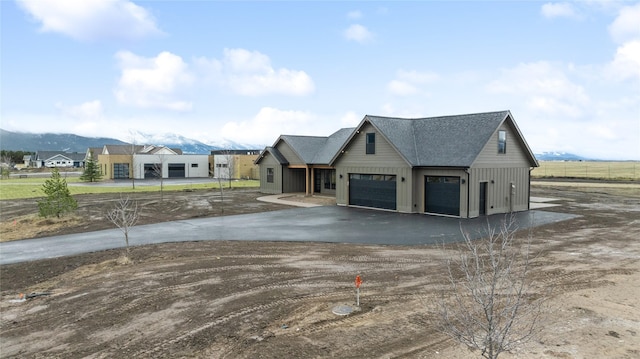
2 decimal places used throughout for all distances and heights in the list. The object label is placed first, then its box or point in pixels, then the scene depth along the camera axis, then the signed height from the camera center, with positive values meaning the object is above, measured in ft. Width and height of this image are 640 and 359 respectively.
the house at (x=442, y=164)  82.17 +0.91
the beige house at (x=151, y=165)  222.89 +2.44
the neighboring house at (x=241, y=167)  217.36 +1.15
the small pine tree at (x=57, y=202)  79.51 -6.32
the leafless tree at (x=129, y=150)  213.11 +11.94
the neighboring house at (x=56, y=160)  428.97 +10.65
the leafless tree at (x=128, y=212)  68.65 -9.13
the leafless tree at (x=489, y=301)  17.29 -10.13
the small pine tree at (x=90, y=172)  200.03 -1.22
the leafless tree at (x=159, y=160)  216.29 +4.61
